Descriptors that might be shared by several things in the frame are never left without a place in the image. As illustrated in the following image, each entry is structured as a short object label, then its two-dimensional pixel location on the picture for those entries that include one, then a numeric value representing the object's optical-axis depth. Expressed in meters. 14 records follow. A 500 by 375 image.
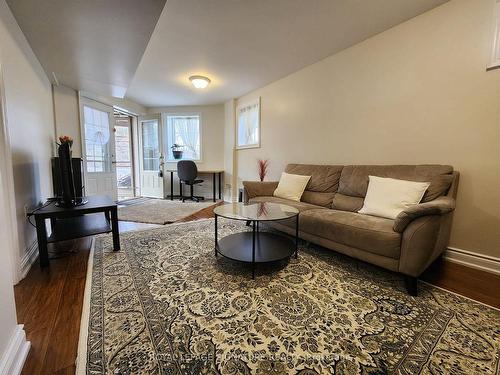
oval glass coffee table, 1.75
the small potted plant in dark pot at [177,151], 5.50
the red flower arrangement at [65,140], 2.08
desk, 5.15
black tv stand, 1.78
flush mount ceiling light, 3.52
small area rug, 3.41
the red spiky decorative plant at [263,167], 3.96
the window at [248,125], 4.27
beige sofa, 1.43
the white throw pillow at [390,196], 1.84
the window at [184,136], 5.59
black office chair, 4.90
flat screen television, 2.01
